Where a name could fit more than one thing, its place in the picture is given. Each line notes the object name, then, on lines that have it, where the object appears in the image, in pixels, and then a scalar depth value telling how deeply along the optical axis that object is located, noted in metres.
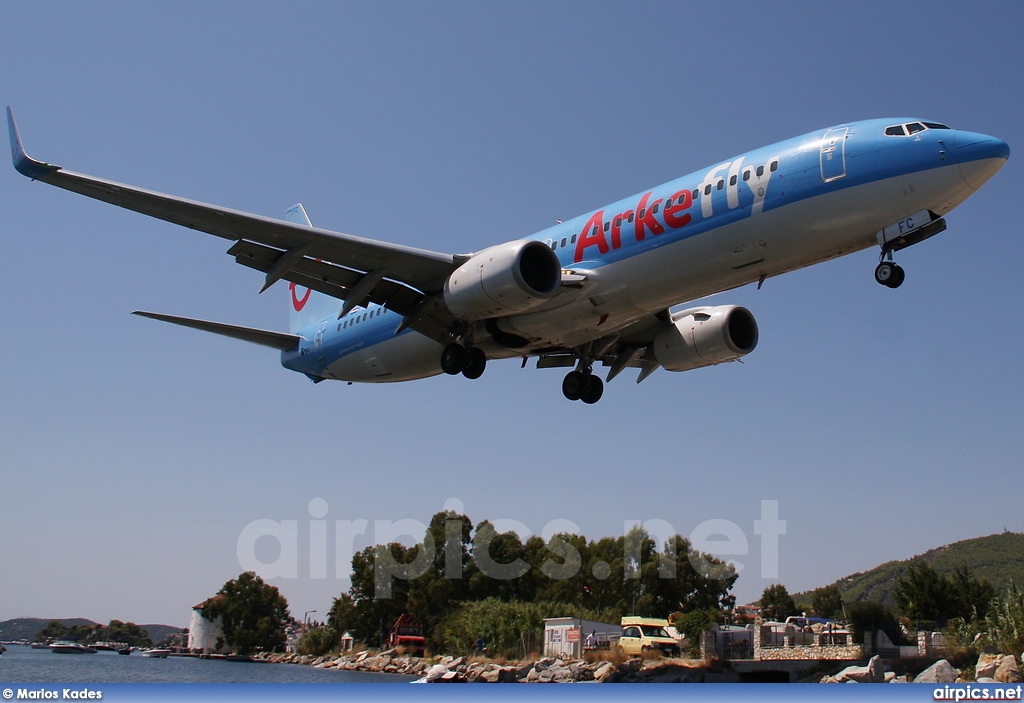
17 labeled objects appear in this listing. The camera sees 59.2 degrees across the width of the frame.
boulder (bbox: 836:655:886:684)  27.31
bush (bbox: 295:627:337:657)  93.00
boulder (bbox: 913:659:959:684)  24.52
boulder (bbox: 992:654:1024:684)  22.73
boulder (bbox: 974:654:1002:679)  23.62
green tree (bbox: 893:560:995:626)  55.53
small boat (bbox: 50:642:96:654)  106.44
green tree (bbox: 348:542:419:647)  88.81
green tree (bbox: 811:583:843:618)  134.62
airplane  18.22
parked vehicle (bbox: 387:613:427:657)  79.69
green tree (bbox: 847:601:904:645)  36.88
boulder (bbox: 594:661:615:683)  38.87
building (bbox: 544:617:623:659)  51.47
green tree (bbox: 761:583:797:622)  119.94
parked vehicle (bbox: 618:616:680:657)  45.26
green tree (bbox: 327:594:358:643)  92.06
